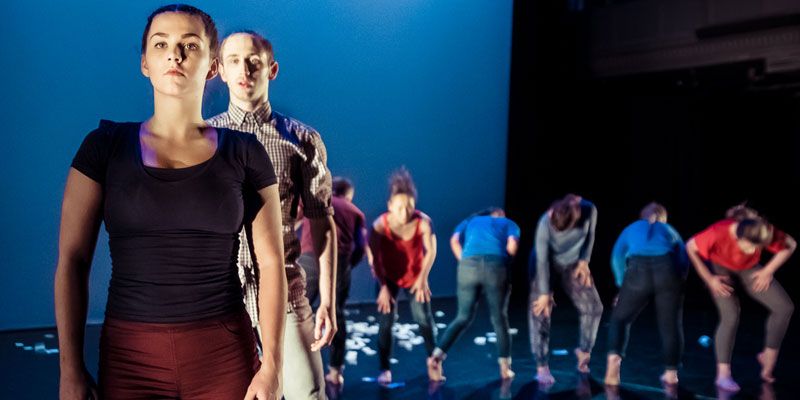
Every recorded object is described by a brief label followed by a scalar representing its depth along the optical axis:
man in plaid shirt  1.96
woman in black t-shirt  1.26
